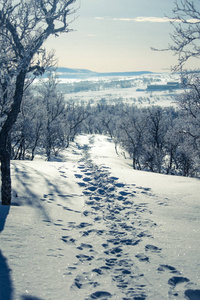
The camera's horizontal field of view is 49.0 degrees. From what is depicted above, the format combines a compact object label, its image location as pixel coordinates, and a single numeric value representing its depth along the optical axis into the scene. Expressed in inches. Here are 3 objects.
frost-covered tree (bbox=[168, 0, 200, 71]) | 248.4
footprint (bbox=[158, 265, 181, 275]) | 144.4
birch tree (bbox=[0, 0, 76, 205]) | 227.3
